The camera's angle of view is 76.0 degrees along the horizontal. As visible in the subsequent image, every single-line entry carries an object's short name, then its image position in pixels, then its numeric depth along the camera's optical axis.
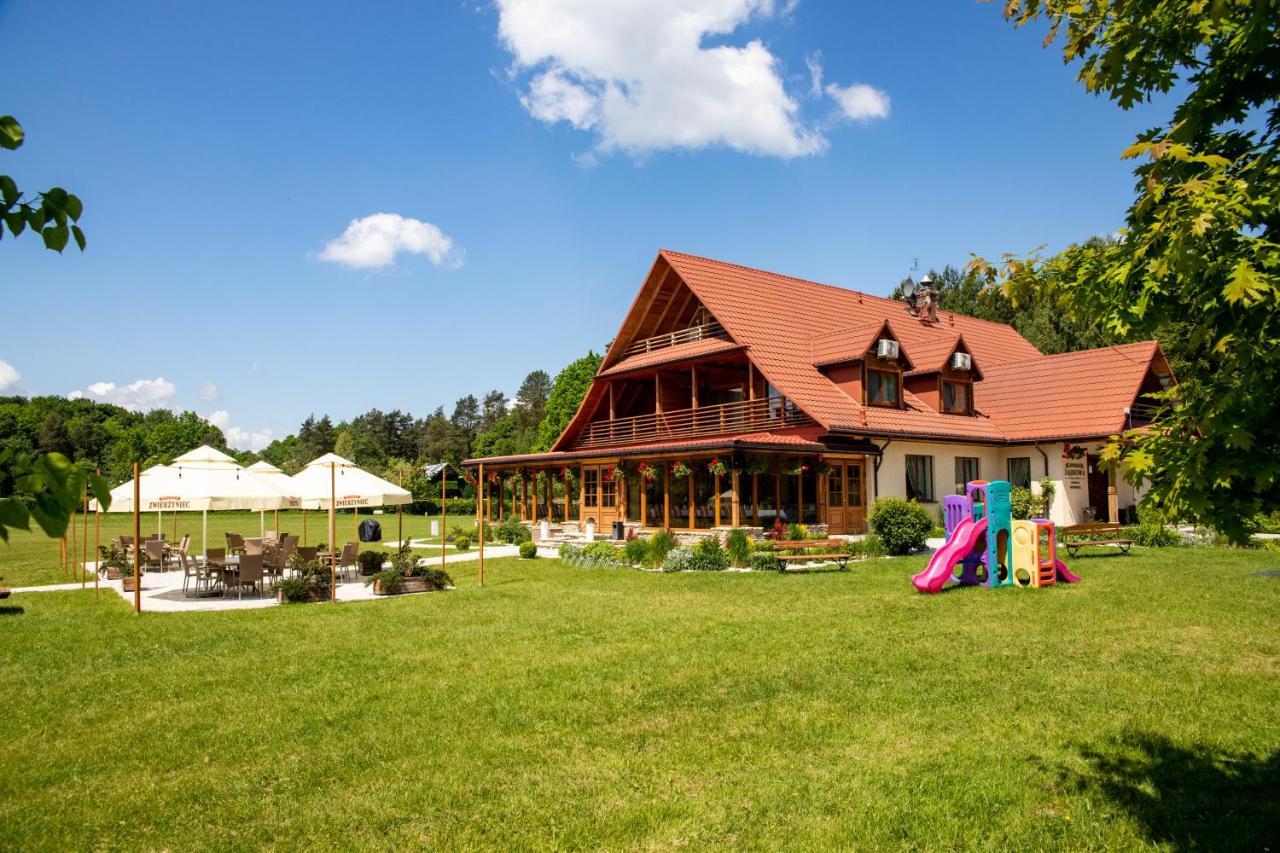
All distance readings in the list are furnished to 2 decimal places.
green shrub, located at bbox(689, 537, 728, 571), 18.27
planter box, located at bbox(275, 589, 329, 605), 14.23
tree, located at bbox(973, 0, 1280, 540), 3.11
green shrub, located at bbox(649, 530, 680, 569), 18.95
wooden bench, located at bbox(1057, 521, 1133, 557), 18.25
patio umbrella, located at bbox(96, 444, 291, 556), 14.21
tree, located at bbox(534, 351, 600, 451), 56.91
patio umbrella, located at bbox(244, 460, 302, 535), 16.16
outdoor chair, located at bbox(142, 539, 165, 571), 19.53
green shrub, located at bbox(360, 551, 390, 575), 18.03
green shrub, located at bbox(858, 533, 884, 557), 19.31
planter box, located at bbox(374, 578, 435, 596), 15.13
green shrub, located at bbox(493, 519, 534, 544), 29.28
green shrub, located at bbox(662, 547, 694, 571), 18.28
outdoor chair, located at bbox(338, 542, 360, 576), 17.42
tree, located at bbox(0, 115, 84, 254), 1.97
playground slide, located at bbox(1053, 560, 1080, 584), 14.30
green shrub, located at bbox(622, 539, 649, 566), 19.61
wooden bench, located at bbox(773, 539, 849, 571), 17.03
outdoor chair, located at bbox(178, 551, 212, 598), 15.52
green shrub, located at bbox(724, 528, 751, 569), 18.53
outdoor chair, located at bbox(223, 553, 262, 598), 14.54
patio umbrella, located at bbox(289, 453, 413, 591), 15.55
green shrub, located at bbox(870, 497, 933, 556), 19.61
